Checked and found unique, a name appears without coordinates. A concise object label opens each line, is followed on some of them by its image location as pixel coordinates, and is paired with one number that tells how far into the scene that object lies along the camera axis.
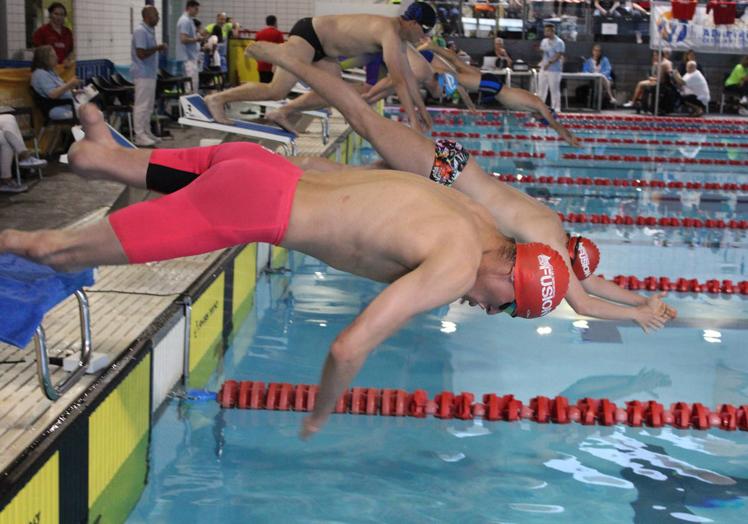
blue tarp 3.09
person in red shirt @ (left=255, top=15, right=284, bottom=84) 15.11
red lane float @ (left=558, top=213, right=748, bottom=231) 8.84
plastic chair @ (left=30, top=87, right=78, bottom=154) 8.89
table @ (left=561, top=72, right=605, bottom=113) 19.31
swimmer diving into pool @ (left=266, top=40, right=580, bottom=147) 7.83
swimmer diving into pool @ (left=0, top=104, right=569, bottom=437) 2.53
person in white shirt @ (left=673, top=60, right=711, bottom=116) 19.53
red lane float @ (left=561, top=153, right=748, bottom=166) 12.95
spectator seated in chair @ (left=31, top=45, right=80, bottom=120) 8.85
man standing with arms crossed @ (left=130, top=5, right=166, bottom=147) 10.24
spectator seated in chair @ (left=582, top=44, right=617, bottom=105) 19.92
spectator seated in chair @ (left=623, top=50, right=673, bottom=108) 19.45
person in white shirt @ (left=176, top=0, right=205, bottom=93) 13.45
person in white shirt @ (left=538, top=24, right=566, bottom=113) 18.23
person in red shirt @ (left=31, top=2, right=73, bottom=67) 9.84
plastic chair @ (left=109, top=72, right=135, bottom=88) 11.68
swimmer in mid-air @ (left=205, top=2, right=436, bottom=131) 6.82
